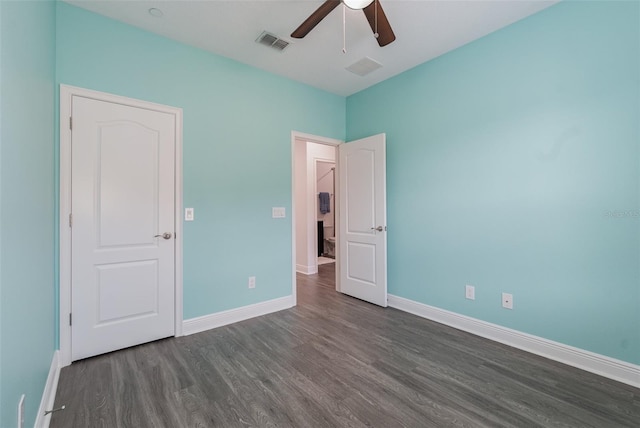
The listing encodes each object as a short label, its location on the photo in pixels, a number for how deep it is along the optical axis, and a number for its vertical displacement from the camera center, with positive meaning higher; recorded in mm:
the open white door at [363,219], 3402 -30
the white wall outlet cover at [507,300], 2469 -753
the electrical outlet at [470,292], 2717 -743
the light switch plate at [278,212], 3307 +63
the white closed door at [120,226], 2213 -63
